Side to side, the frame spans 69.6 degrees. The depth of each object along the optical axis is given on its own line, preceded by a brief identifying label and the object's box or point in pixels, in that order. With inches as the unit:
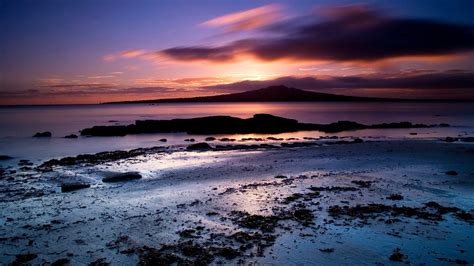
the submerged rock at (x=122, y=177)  754.9
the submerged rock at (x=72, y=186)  673.7
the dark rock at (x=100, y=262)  349.1
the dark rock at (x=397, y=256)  343.1
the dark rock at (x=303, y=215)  457.4
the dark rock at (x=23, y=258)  355.2
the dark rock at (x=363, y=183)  652.2
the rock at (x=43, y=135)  2059.7
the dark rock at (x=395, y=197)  556.4
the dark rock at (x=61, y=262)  351.4
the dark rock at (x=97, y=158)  1028.5
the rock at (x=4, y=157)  1173.4
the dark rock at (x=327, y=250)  366.6
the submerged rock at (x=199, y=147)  1325.3
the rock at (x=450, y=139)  1496.7
